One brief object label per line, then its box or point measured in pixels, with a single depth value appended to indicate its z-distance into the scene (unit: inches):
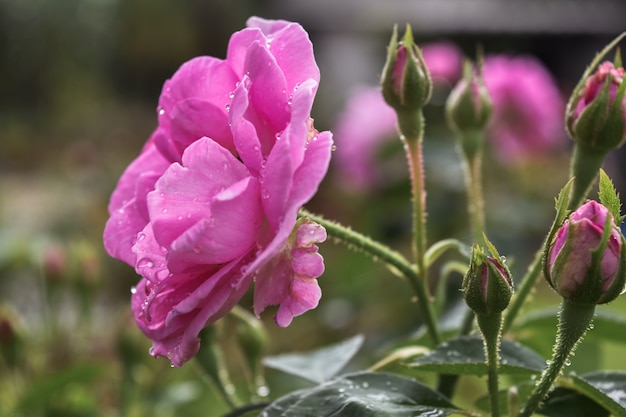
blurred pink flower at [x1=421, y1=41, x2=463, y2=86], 49.3
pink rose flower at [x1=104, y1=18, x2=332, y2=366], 13.1
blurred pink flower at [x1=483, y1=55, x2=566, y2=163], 47.5
